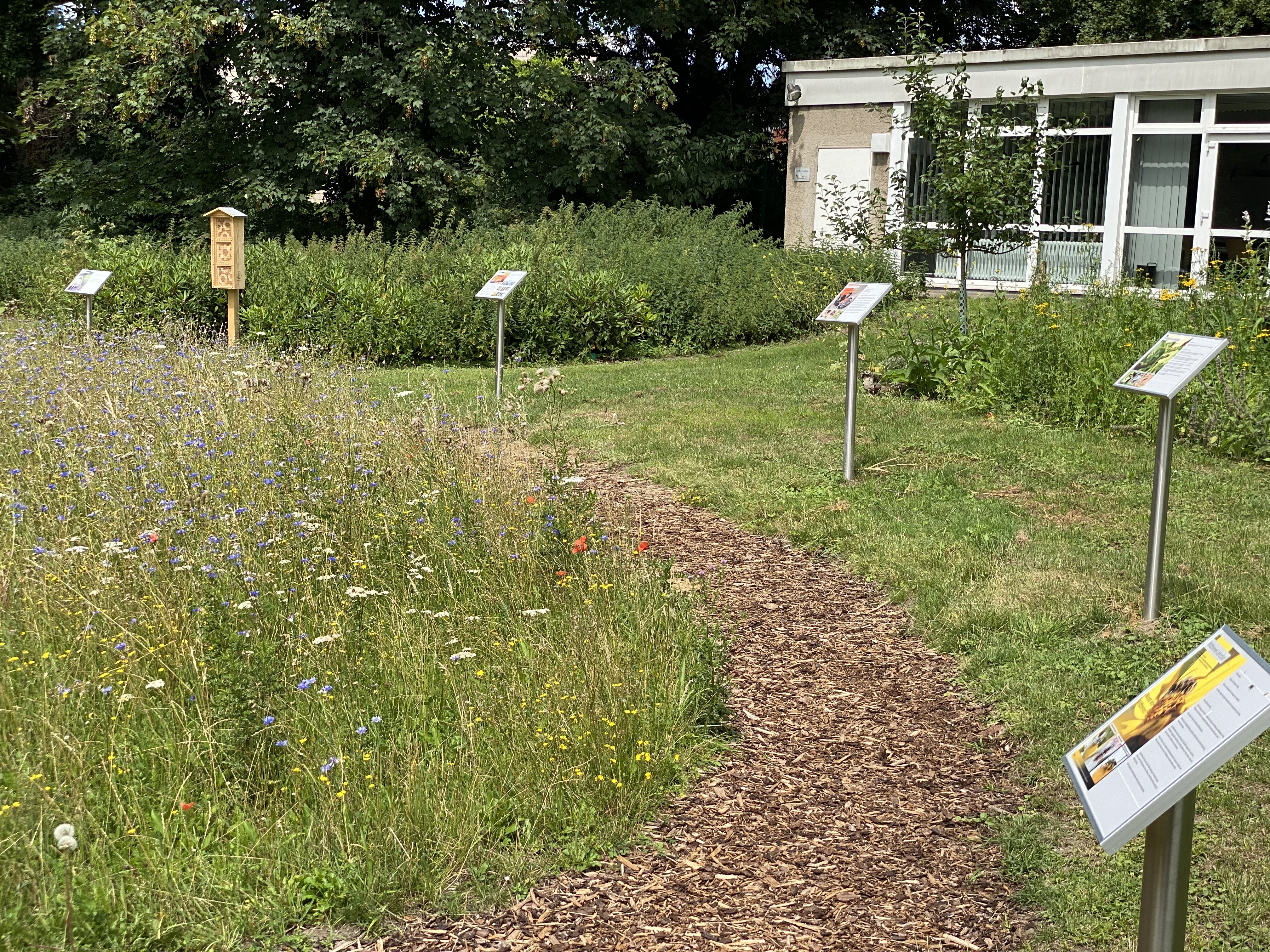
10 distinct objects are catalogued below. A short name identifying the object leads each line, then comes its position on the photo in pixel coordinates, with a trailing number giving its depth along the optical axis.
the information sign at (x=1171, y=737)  2.06
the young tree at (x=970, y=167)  11.12
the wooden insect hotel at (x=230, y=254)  12.58
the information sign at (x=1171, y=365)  5.11
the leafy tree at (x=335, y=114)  19.77
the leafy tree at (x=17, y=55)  24.23
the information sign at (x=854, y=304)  7.73
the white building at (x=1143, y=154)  18.17
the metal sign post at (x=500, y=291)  10.67
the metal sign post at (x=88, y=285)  11.98
